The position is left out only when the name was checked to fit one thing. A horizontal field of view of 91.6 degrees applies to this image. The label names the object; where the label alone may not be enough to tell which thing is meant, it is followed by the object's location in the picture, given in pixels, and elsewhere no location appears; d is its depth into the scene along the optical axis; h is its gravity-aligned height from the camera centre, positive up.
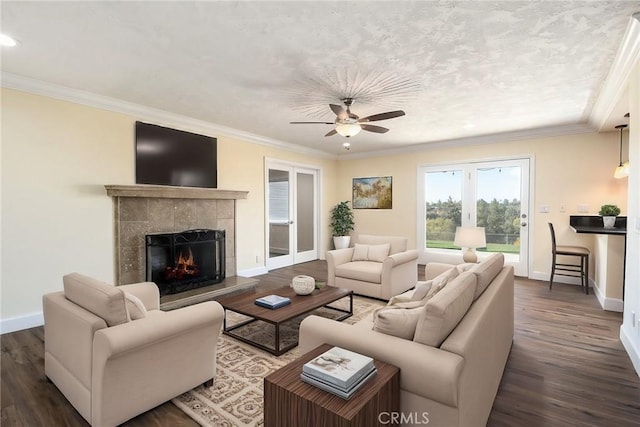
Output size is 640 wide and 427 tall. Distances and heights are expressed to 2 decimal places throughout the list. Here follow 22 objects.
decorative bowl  3.23 -0.81
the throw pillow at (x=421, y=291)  2.12 -0.57
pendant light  4.05 +0.51
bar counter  3.67 -0.72
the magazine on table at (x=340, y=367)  1.26 -0.69
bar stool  4.48 -0.87
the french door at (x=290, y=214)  6.23 -0.12
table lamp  3.69 -0.38
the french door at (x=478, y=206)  5.49 +0.04
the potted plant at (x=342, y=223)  7.36 -0.36
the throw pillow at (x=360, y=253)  4.66 -0.67
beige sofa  1.34 -0.70
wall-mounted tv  4.13 +0.73
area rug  1.90 -1.27
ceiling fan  3.14 +0.93
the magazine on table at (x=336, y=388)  1.23 -0.73
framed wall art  7.07 +0.37
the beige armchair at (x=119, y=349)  1.68 -0.84
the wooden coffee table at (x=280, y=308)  2.67 -0.93
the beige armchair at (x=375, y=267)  4.02 -0.82
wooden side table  1.17 -0.77
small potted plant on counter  4.16 -0.07
